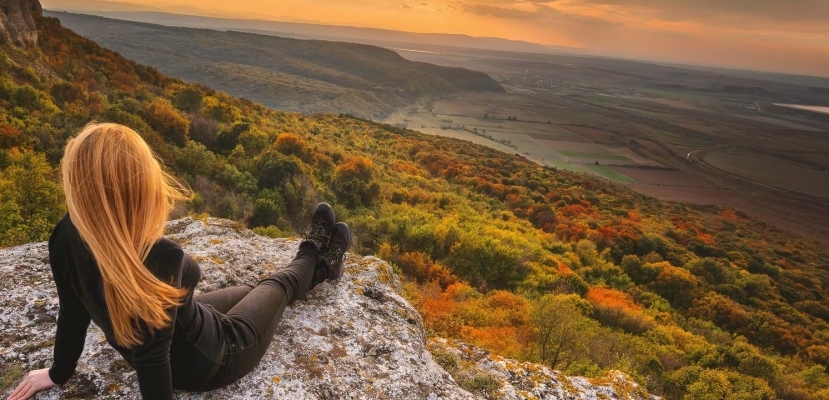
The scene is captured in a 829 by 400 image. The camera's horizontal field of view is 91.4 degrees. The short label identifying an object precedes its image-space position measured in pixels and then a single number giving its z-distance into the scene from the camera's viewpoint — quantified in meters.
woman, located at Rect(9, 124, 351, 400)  1.56
